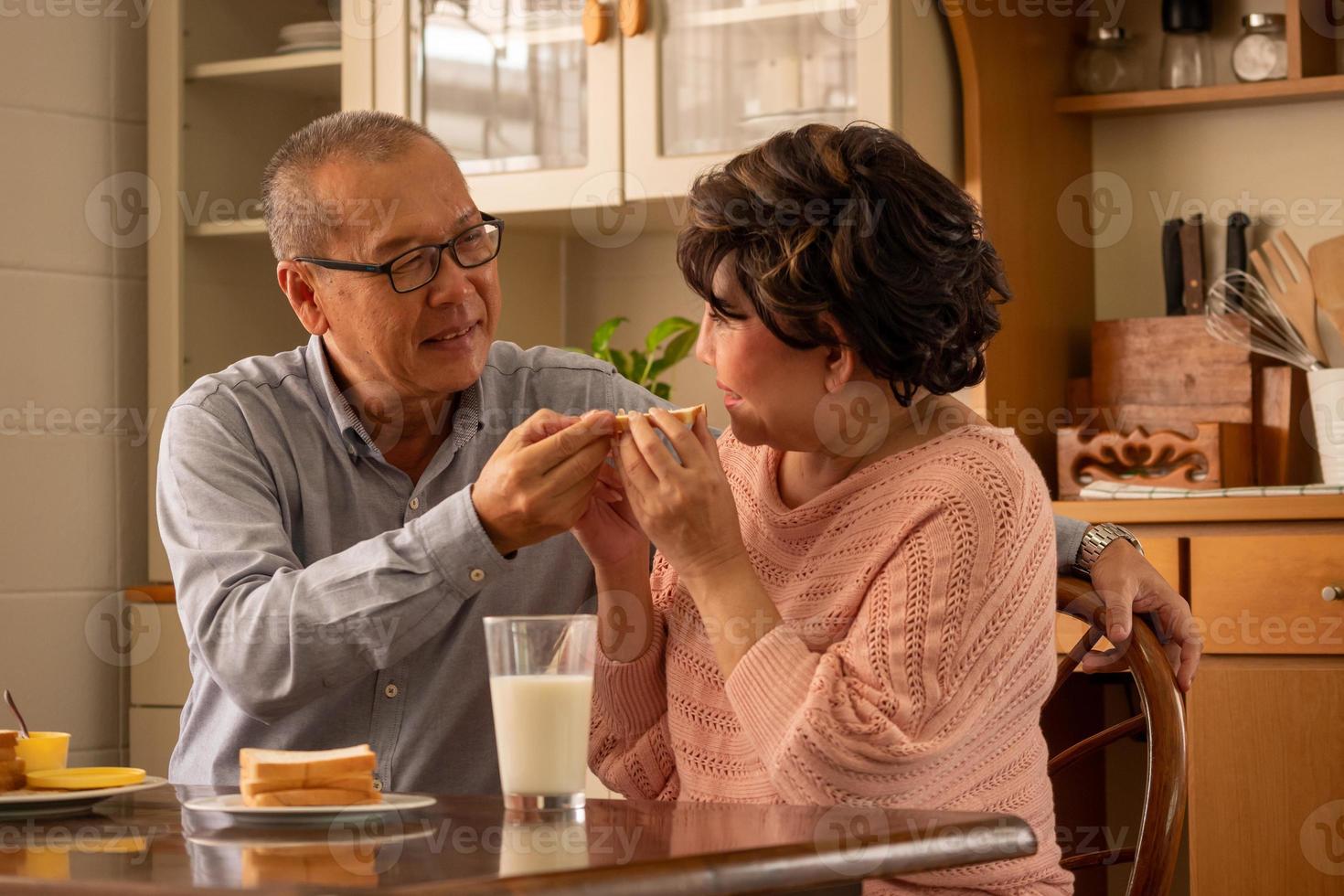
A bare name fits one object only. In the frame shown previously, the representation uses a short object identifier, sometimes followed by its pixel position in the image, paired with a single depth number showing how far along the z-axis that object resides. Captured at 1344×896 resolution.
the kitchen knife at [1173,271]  2.81
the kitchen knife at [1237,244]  2.77
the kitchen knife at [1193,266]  2.79
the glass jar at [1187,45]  2.77
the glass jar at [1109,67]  2.88
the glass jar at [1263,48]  2.72
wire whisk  2.67
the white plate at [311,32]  3.10
